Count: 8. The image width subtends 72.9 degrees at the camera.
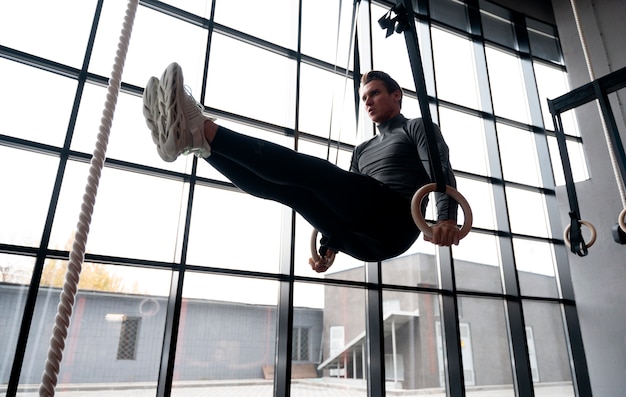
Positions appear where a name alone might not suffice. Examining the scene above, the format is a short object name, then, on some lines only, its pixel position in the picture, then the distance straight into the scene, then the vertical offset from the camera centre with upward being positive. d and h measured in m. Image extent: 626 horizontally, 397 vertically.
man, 1.17 +0.56
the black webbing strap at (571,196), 2.80 +1.12
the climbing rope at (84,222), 0.68 +0.24
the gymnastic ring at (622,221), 2.48 +0.85
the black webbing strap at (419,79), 1.31 +0.89
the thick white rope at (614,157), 2.42 +1.21
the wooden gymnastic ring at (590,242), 2.72 +0.85
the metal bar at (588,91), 2.96 +1.91
